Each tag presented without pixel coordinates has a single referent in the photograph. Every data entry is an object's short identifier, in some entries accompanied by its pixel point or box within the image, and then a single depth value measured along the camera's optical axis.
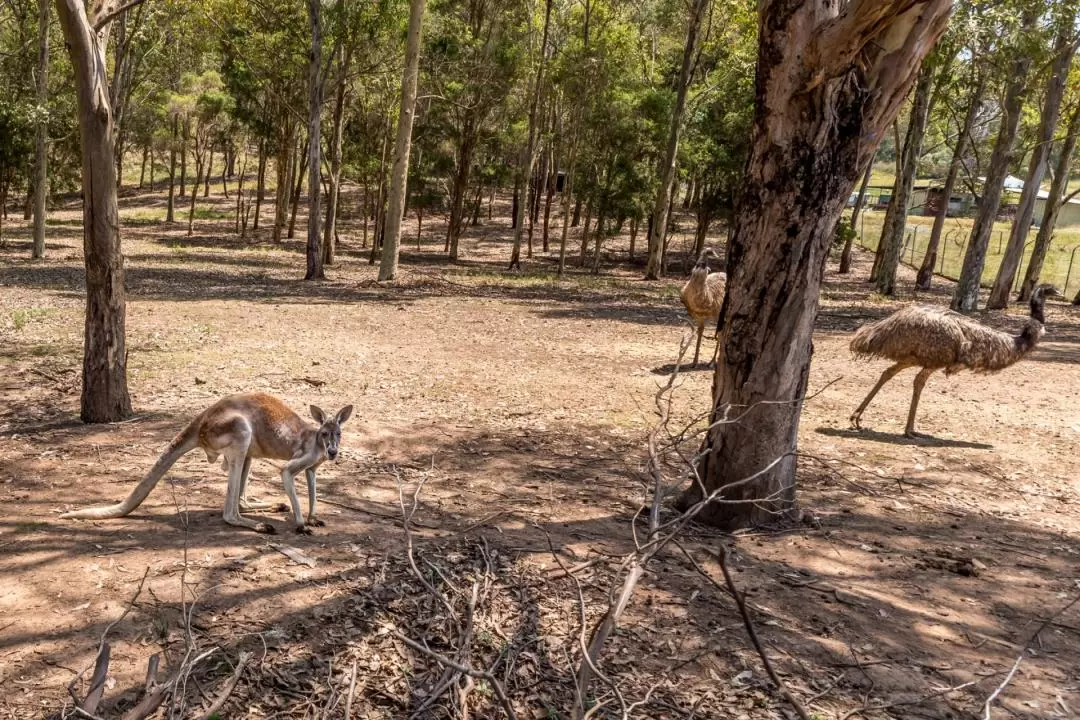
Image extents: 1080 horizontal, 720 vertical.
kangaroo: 5.50
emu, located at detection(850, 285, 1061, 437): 9.54
